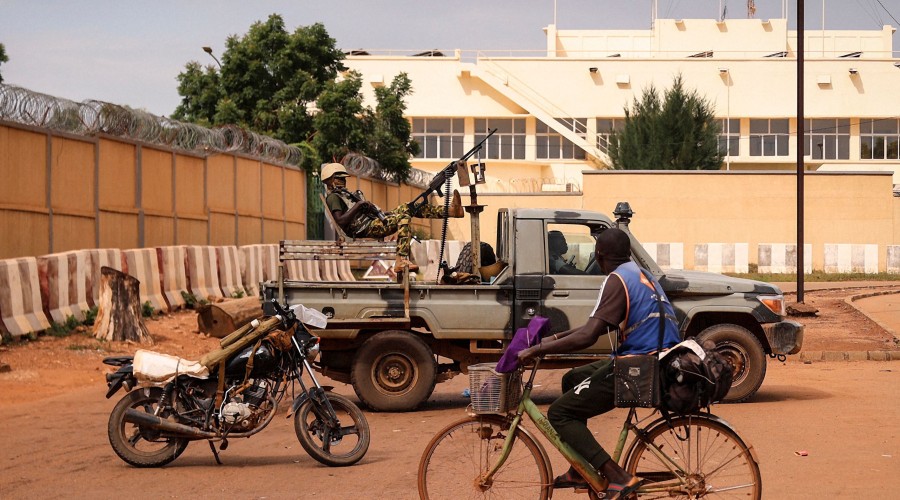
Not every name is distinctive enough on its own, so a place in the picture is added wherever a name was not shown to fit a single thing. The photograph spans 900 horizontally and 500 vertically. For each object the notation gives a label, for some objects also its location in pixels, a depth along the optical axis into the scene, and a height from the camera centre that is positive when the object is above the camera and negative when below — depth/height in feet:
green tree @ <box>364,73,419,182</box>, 156.66 +15.13
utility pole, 91.15 +8.36
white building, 239.71 +27.84
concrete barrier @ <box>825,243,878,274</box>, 172.35 -1.87
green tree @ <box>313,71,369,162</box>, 148.66 +15.39
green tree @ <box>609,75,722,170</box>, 214.69 +18.99
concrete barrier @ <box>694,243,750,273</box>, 169.58 -1.62
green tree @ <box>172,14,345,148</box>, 160.86 +22.83
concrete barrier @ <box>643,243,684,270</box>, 170.09 -0.91
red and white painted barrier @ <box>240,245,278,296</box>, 85.46 -1.18
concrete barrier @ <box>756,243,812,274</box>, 169.17 -1.64
